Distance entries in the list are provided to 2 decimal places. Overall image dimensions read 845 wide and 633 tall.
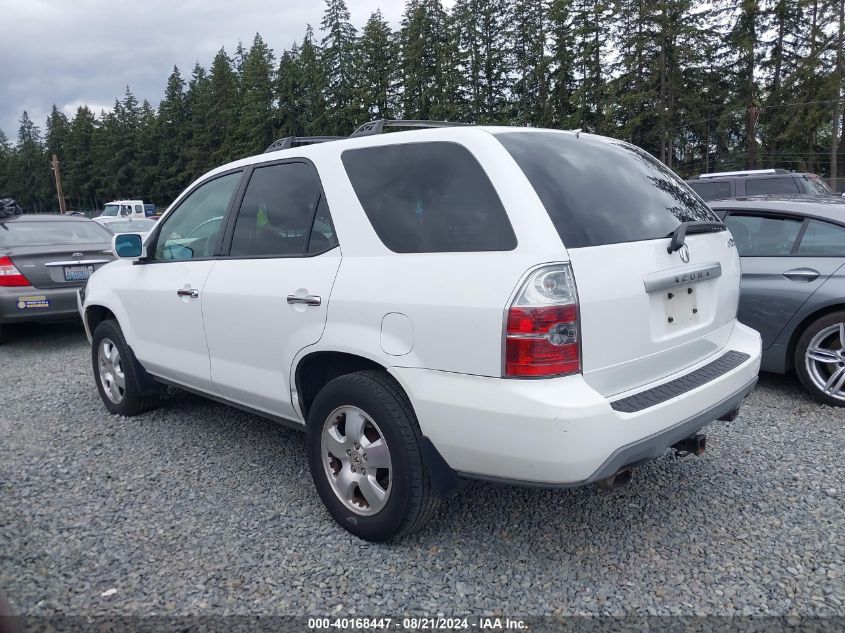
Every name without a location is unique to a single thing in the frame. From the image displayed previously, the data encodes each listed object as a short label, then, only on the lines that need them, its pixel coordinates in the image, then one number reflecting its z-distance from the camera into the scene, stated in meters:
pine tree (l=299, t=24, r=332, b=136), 56.28
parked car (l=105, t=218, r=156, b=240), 20.05
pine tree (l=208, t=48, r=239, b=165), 67.94
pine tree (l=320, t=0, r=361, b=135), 55.34
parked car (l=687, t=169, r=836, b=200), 11.59
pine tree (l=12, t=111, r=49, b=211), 97.00
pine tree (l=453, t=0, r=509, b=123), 48.91
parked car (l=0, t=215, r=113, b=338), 7.39
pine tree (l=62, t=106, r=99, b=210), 87.25
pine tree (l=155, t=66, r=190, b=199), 73.31
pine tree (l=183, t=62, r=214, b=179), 69.06
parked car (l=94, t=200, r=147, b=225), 34.44
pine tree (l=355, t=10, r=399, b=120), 52.88
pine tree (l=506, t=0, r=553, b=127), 44.50
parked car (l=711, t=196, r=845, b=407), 4.63
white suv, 2.37
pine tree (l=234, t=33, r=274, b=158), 60.19
